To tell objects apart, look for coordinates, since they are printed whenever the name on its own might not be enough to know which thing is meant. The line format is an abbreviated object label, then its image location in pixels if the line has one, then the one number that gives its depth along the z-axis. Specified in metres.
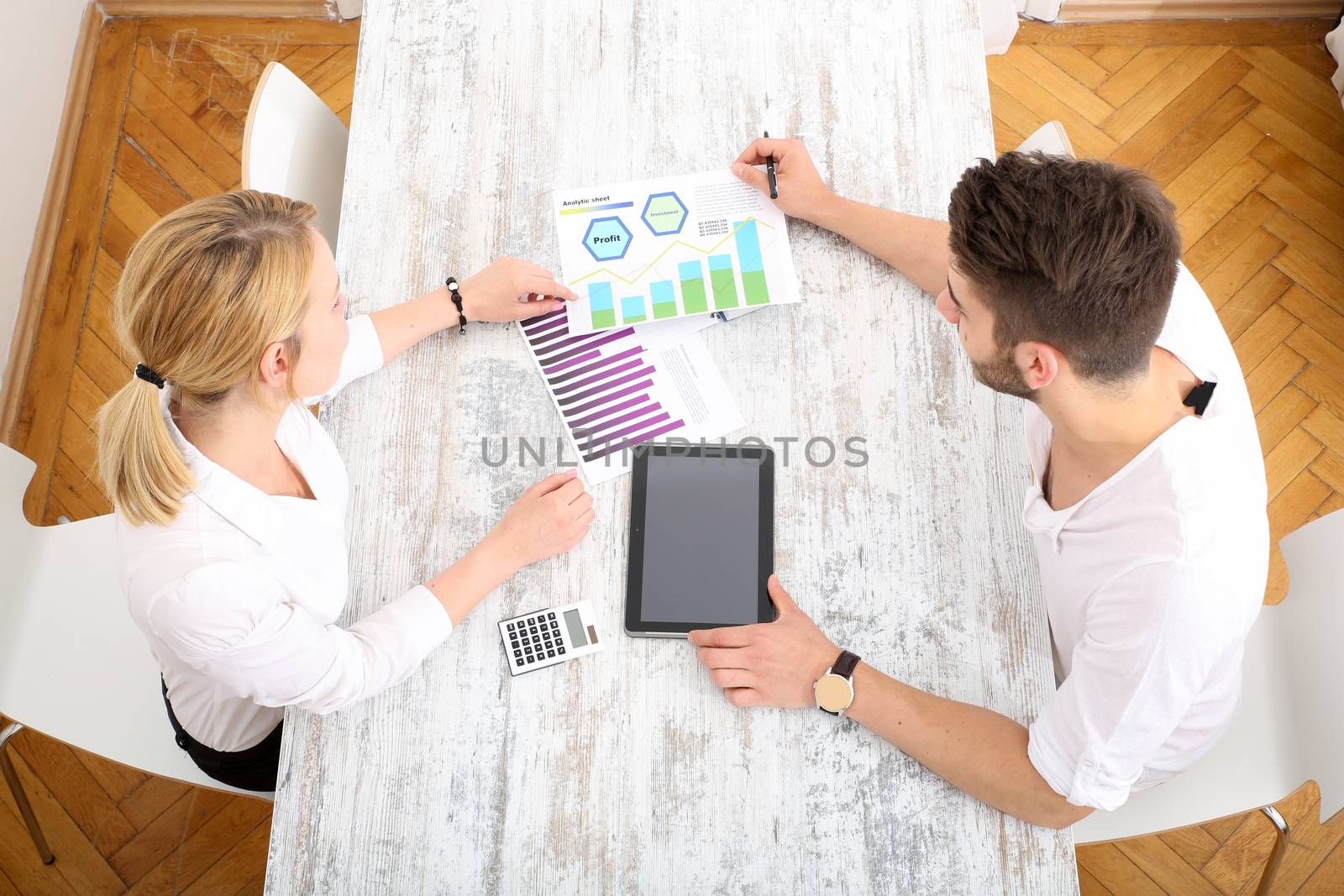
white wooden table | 1.20
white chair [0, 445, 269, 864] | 1.51
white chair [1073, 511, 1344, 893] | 1.42
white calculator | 1.28
